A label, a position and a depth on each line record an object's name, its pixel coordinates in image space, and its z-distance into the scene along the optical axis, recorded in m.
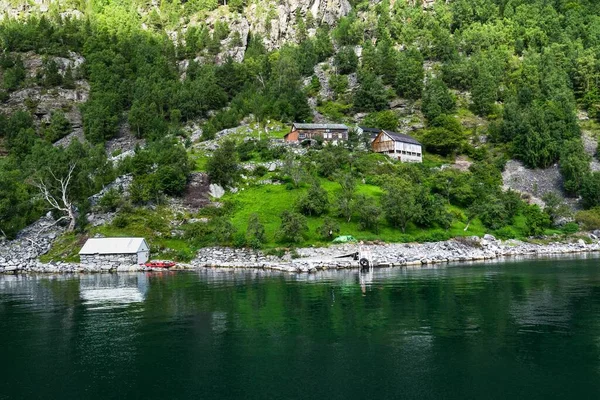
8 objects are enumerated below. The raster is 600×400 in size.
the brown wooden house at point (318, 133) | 122.56
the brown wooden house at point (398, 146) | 118.75
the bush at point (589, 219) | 95.56
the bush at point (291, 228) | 78.38
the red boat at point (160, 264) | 73.56
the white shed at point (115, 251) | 75.38
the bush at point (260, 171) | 103.44
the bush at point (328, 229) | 80.38
